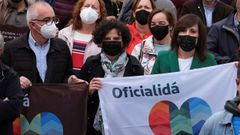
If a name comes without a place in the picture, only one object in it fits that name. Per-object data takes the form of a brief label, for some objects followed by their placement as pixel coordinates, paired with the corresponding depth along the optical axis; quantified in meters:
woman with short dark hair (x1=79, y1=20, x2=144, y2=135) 6.68
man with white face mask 6.80
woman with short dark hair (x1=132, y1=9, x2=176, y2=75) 7.33
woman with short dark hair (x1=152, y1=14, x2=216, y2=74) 6.73
